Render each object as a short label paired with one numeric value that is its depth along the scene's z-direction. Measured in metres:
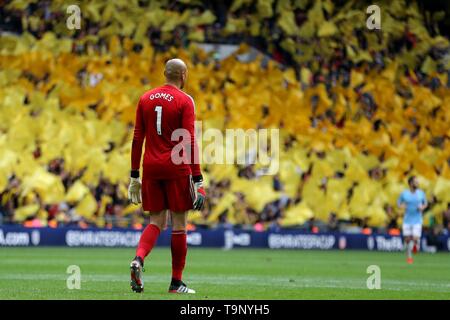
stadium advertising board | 29.42
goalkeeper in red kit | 12.15
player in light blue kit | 26.42
